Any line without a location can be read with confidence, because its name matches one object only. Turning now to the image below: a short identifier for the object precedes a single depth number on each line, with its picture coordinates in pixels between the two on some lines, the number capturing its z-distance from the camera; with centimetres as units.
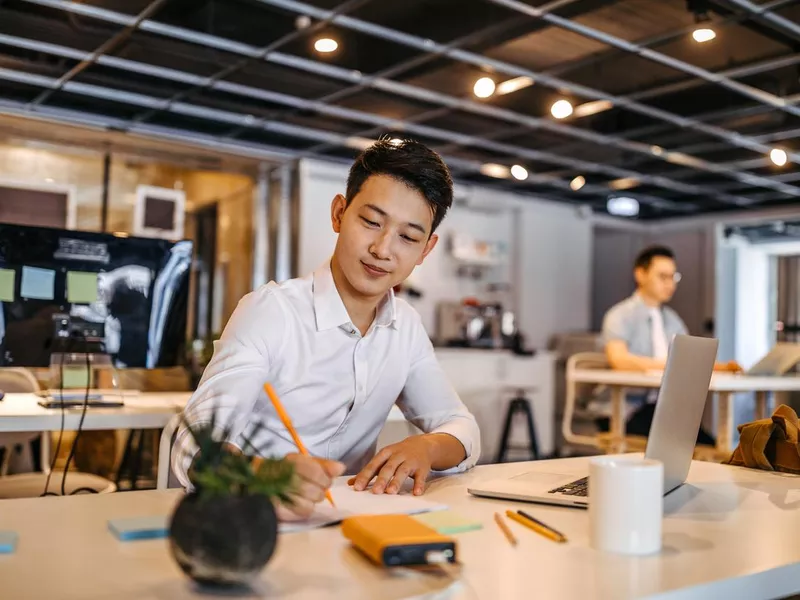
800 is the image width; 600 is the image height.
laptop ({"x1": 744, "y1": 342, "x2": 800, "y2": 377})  393
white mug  95
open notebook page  103
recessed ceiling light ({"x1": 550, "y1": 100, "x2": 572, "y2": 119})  574
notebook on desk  254
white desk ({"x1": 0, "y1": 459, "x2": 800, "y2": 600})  78
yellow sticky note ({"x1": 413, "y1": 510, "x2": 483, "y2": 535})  102
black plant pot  72
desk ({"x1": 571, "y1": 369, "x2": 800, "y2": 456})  358
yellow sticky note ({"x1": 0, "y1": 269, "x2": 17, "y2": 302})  231
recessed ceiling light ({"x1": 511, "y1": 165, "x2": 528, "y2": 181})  655
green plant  74
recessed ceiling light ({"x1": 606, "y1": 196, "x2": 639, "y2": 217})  931
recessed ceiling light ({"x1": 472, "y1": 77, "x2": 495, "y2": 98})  536
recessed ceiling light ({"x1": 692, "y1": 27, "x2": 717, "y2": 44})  453
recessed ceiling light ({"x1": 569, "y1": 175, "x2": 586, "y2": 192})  820
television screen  234
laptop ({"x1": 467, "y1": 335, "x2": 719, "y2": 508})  118
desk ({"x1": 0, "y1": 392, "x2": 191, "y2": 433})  230
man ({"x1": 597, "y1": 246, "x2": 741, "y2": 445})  465
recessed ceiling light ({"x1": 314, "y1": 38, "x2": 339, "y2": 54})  486
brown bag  165
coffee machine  830
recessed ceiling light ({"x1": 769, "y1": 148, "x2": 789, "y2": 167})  630
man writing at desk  148
